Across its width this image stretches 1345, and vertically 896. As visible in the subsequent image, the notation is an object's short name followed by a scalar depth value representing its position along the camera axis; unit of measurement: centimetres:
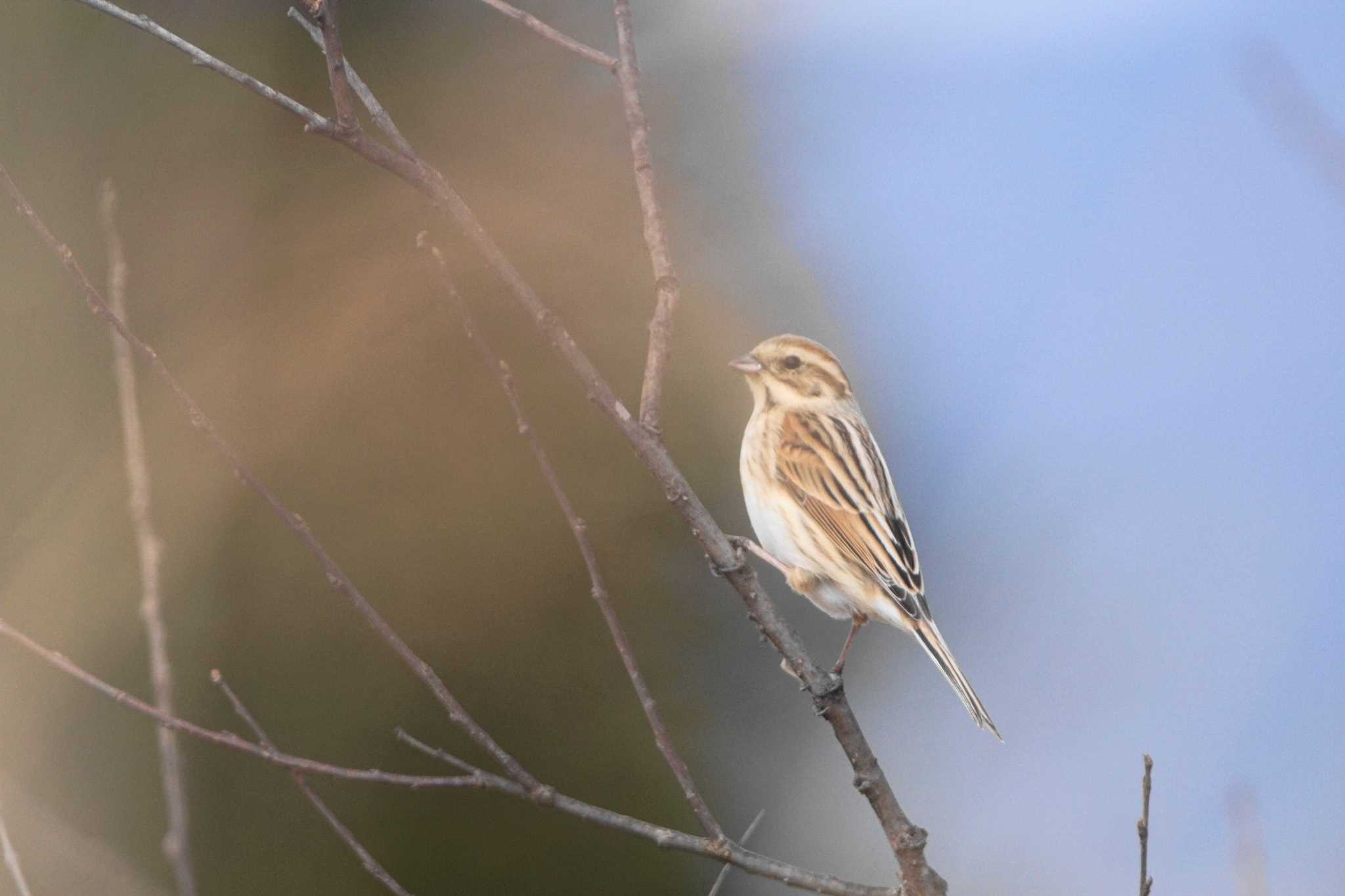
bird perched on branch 650
